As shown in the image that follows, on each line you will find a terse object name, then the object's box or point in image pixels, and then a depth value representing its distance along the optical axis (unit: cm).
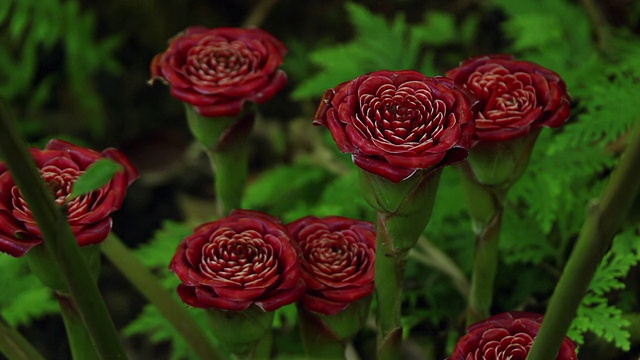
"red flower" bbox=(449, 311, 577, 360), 122
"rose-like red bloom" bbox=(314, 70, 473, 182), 118
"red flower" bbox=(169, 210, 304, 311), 122
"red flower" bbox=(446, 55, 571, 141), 126
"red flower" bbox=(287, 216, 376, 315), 125
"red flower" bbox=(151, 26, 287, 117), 130
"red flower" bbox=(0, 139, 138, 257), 121
